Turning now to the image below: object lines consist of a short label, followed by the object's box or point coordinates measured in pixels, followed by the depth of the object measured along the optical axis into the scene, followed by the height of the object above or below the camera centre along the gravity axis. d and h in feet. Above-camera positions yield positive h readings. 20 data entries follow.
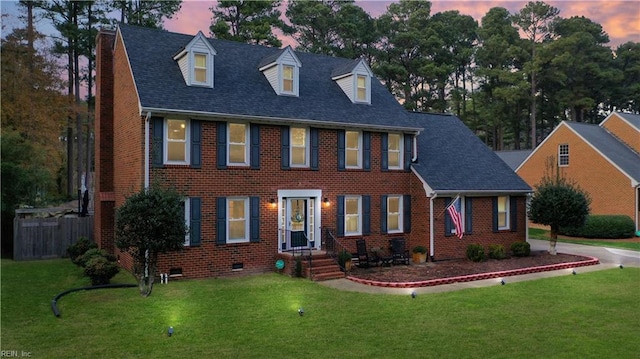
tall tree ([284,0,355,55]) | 142.20 +52.32
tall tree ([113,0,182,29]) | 118.93 +47.40
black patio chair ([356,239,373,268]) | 59.62 -7.78
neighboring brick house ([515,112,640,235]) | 99.71 +8.07
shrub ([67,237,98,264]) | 59.77 -7.06
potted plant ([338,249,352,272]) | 55.83 -7.99
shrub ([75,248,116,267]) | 51.67 -7.02
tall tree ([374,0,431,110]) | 154.81 +50.13
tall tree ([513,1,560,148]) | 170.81 +65.46
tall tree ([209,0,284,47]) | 125.49 +48.08
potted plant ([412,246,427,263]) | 63.21 -8.30
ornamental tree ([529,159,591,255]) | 68.03 -2.02
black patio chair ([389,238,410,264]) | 62.18 -7.80
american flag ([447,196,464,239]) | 57.52 -3.01
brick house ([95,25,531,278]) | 52.37 +4.58
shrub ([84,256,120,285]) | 45.42 -7.57
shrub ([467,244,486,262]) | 63.98 -8.12
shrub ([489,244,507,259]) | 66.44 -8.28
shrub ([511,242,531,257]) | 69.15 -8.18
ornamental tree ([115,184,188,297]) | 41.14 -2.92
